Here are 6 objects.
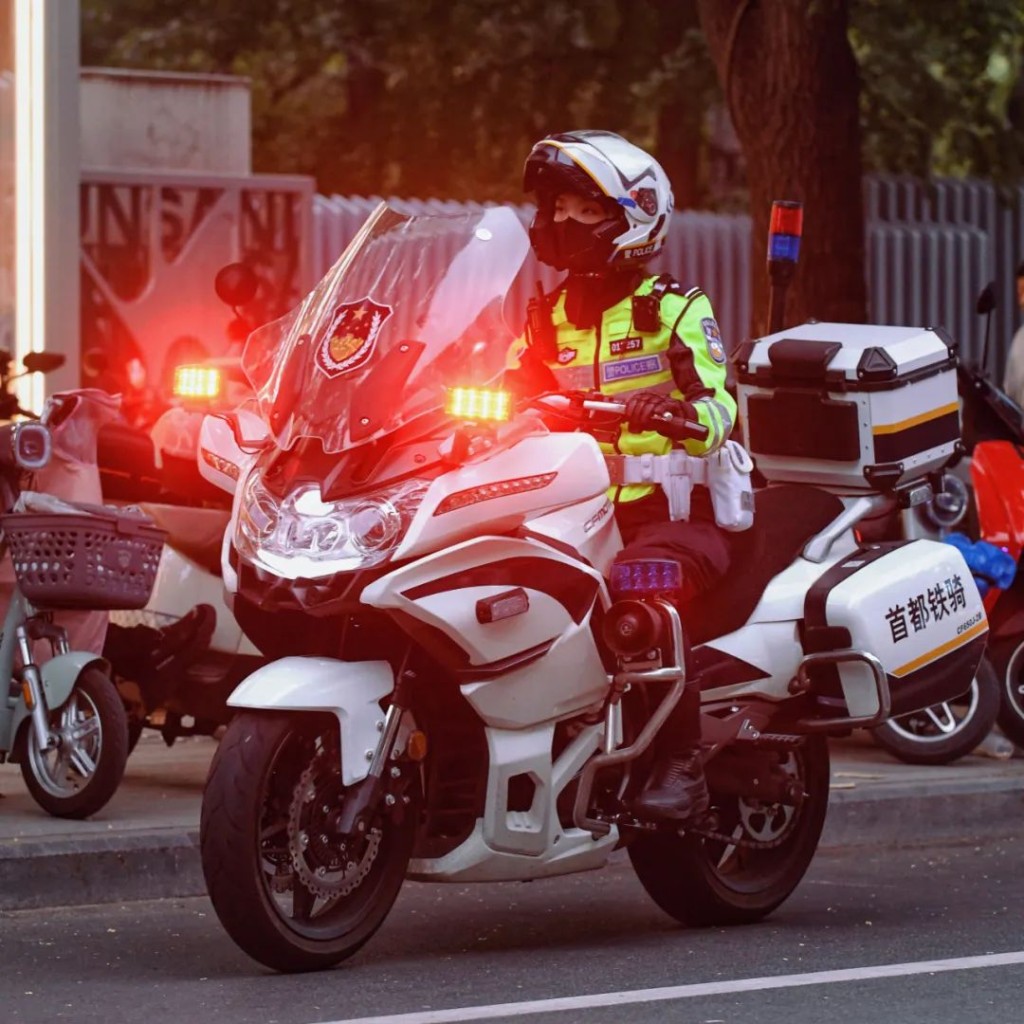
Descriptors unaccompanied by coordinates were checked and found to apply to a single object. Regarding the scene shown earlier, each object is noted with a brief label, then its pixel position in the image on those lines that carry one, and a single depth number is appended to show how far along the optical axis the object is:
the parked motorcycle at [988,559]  19.14
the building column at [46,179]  23.44
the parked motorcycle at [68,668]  15.59
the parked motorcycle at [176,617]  17.02
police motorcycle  11.66
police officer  12.87
